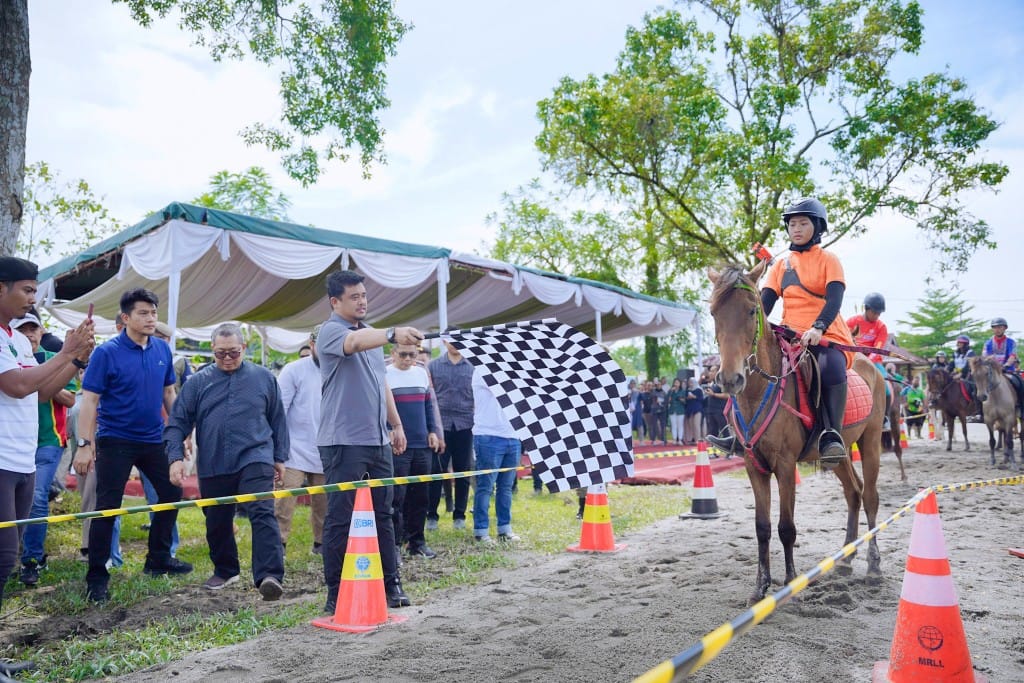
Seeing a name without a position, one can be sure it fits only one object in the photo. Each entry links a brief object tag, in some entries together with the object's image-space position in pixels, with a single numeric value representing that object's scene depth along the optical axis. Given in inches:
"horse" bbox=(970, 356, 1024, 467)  522.9
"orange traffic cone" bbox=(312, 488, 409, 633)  166.7
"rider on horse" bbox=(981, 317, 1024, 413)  538.3
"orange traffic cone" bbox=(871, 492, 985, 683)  121.5
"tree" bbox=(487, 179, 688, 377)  1032.8
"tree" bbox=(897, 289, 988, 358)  2721.5
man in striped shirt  257.3
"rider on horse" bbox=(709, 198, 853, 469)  195.0
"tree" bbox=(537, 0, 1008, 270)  829.8
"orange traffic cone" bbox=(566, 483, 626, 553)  255.9
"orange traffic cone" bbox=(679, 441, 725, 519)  330.3
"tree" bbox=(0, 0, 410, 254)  428.5
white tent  356.8
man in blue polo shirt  194.2
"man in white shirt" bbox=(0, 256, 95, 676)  131.0
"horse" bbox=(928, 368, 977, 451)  631.2
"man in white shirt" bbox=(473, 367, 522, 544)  276.8
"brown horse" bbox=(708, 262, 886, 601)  173.0
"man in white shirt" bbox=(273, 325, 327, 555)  260.2
